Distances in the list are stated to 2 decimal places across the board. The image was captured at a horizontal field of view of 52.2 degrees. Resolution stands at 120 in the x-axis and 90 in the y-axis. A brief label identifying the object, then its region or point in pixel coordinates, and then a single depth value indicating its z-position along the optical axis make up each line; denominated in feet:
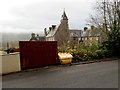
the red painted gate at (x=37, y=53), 23.38
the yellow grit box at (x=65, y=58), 27.18
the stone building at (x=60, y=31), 88.22
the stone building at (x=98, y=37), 41.99
